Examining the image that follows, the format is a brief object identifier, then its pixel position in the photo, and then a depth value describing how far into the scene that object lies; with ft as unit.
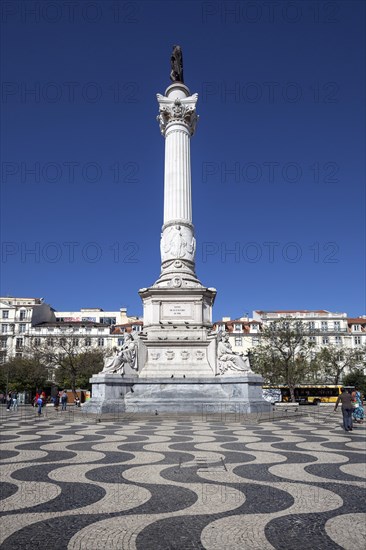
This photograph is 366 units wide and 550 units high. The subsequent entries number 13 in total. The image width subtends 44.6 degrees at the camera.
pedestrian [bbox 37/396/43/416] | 76.59
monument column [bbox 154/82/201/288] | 93.04
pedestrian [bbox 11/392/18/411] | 104.99
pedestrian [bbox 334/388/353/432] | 51.80
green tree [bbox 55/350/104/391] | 191.01
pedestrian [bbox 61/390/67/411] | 95.77
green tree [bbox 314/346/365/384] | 202.61
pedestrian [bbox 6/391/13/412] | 102.51
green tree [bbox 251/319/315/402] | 174.81
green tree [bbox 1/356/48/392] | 184.03
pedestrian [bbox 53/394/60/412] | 105.42
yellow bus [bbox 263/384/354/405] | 168.76
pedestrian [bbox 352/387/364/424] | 67.05
